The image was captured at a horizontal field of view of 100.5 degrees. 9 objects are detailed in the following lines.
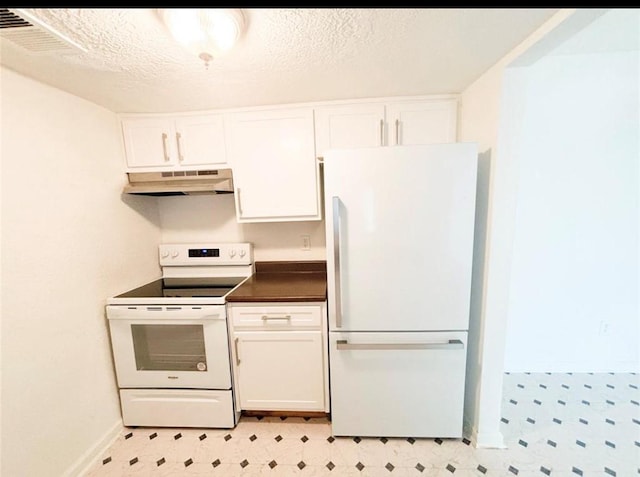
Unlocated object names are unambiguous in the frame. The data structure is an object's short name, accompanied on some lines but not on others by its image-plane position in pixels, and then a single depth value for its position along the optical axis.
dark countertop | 1.67
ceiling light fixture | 0.97
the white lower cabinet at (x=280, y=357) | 1.69
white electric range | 1.67
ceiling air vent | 0.98
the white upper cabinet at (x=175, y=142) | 1.88
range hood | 1.85
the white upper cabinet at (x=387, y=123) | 1.75
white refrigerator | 1.40
